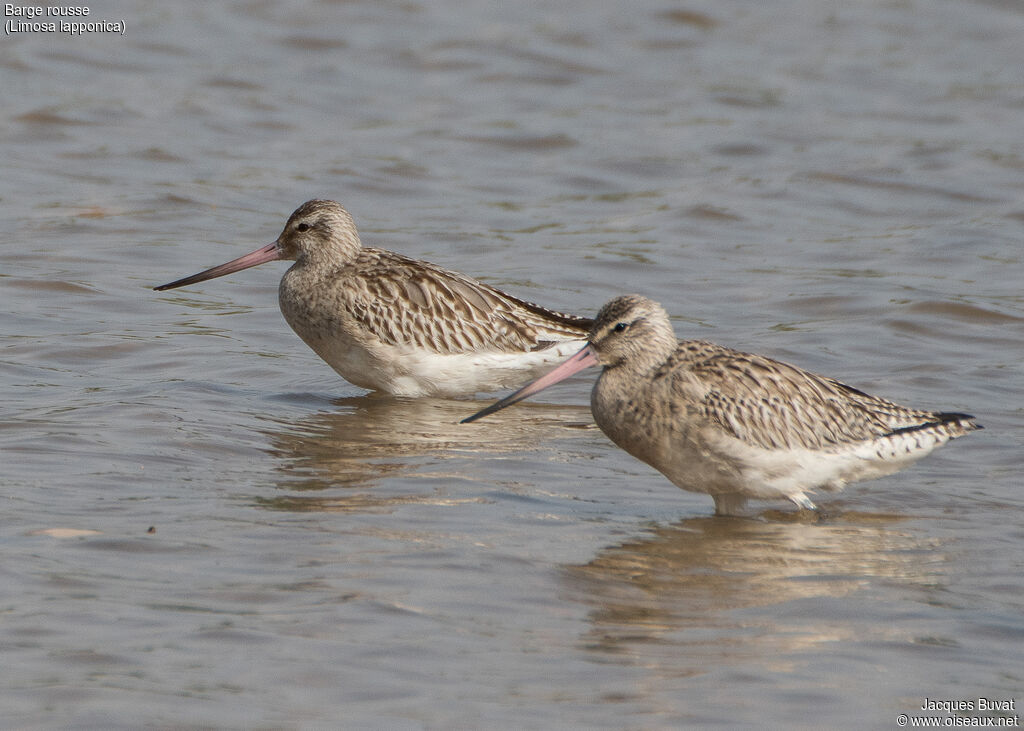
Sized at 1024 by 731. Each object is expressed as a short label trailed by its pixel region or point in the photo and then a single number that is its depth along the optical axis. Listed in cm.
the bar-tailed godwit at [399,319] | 2100
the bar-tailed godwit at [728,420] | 1554
